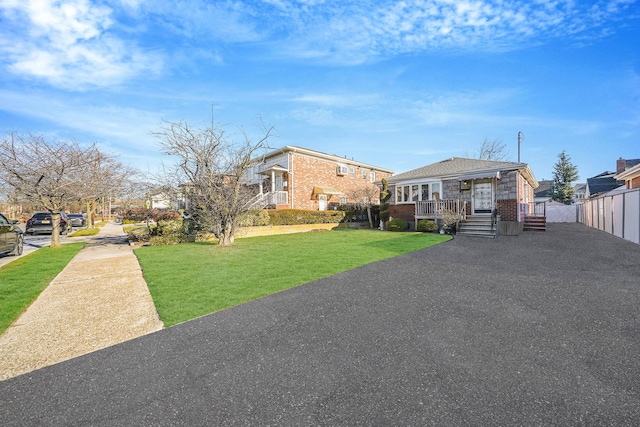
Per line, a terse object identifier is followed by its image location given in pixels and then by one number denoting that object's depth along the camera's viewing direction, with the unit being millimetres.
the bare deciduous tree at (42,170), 11281
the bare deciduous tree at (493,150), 36156
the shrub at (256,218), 15150
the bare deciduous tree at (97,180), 13153
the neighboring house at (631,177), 15341
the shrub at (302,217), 17536
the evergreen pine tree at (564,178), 39844
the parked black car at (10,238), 9445
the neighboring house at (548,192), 44334
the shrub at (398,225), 18078
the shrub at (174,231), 13133
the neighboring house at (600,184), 32419
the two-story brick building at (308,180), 22438
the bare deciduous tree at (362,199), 21938
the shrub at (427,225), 16219
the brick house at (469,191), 15117
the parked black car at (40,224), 18828
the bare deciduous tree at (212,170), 11000
